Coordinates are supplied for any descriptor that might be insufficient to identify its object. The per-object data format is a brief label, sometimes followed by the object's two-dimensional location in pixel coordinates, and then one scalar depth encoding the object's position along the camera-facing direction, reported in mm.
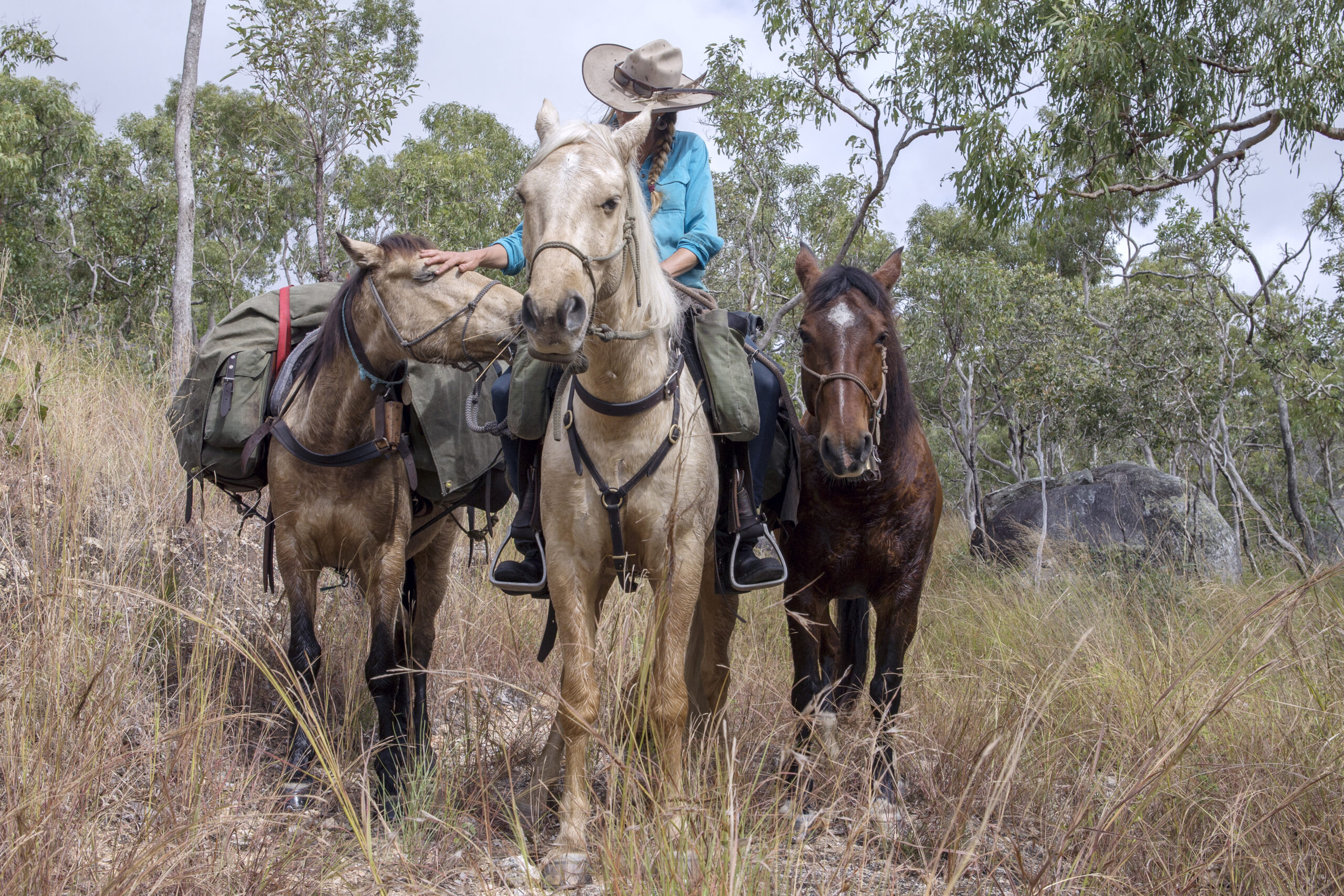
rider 3770
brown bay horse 3746
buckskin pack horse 3965
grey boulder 10570
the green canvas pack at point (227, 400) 4359
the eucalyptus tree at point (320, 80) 9734
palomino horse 2990
